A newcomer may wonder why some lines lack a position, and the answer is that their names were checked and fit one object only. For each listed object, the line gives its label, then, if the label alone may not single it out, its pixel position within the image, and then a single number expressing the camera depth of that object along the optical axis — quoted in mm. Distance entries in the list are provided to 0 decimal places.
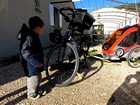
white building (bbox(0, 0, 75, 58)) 2809
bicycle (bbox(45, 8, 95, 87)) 1729
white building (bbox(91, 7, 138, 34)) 7904
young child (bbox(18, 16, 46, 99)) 1415
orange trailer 2741
